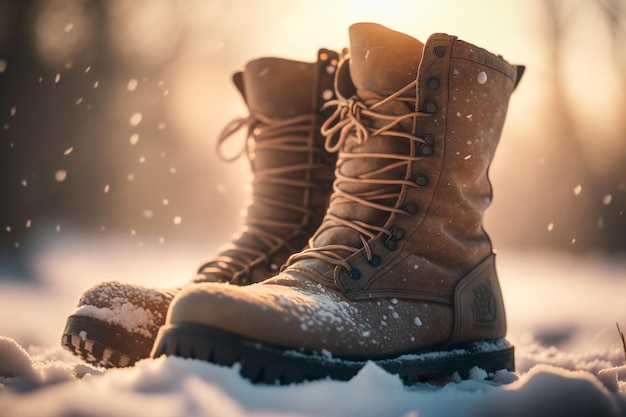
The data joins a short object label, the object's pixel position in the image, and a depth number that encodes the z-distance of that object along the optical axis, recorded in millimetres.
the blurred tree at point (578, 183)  4965
